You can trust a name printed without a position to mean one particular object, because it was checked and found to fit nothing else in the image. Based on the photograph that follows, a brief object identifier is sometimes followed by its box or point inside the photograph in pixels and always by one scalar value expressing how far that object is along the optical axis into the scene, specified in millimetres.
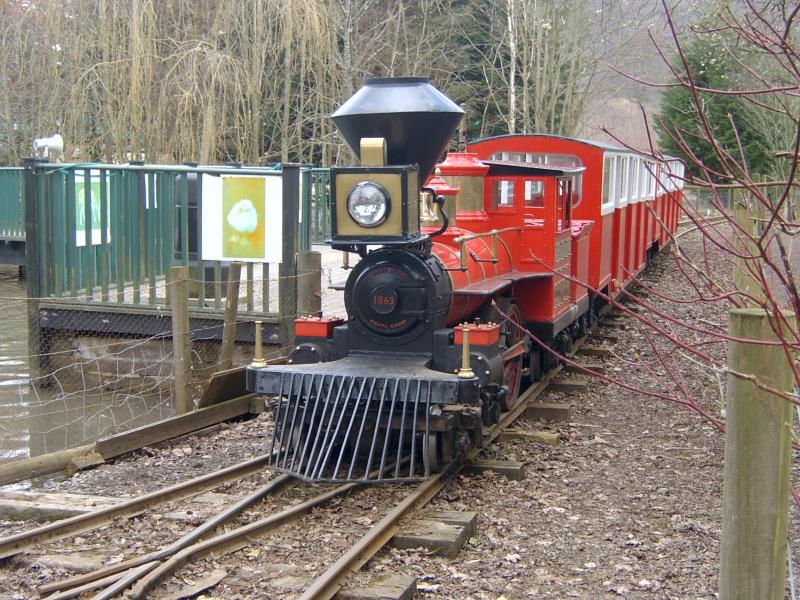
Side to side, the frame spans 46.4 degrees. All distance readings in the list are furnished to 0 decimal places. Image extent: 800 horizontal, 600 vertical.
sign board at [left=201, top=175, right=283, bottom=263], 9445
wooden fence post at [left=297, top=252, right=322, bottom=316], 9859
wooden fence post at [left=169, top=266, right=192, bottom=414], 8359
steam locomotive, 6410
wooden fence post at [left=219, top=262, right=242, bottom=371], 9055
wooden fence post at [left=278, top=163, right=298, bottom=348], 9570
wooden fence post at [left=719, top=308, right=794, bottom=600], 2131
